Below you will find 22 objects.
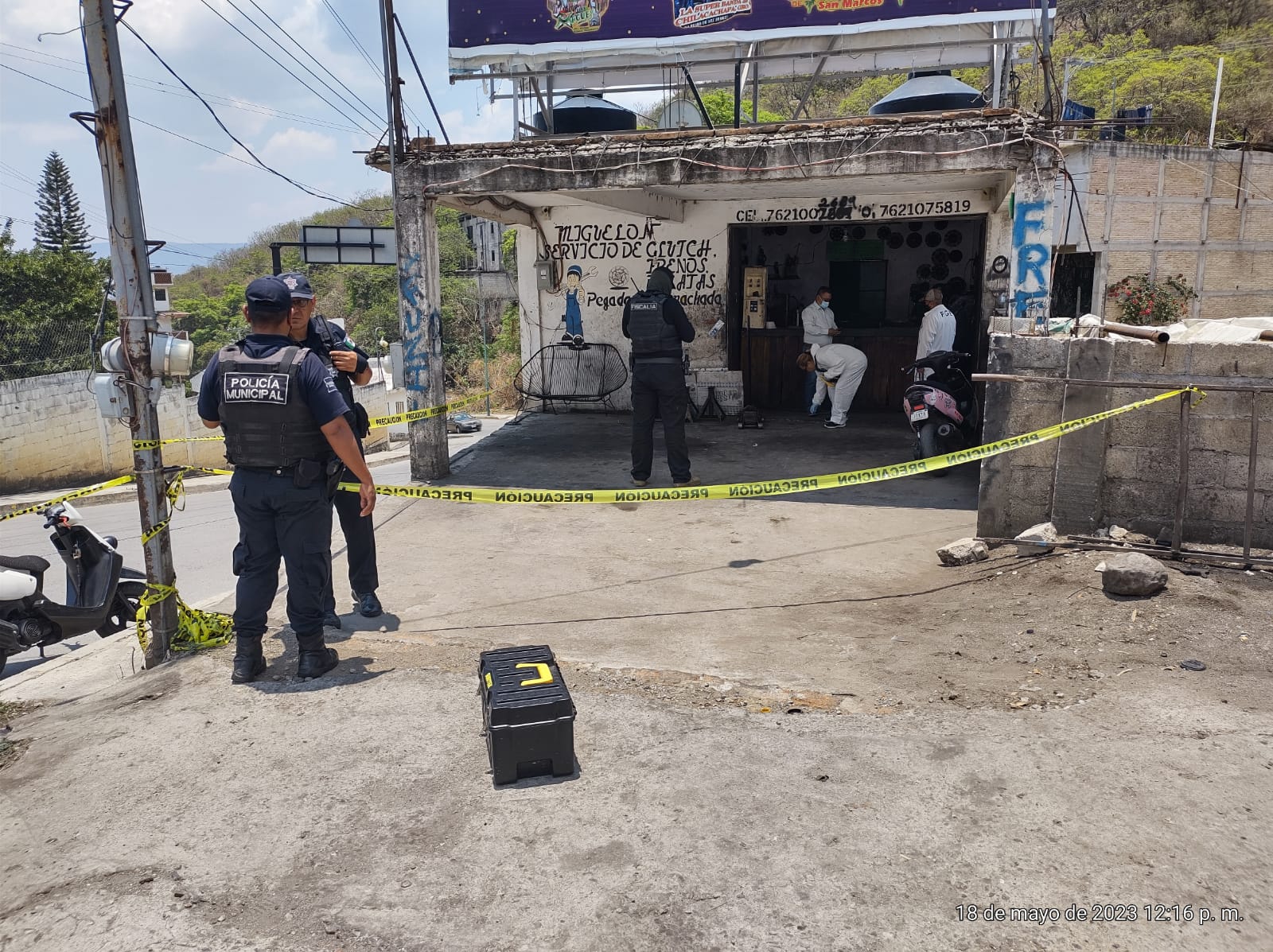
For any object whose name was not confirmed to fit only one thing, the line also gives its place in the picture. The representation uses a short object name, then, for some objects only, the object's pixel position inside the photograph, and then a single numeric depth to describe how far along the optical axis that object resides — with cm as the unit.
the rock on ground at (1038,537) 558
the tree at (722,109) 2639
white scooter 552
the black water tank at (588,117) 1004
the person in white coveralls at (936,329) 980
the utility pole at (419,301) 834
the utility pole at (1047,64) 677
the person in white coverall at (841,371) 1134
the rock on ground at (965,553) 585
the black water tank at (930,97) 932
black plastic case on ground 325
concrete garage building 744
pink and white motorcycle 848
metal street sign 1669
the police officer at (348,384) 465
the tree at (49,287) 2030
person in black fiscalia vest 768
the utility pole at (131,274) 434
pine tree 4641
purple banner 925
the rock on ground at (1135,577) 483
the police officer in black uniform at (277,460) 409
